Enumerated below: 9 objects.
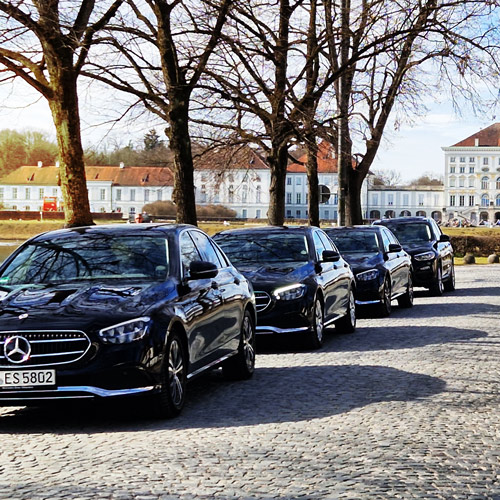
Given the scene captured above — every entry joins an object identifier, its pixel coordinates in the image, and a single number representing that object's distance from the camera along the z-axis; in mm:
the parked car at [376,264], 20438
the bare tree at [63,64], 18875
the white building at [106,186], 174250
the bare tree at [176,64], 21406
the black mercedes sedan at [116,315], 8430
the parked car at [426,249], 27547
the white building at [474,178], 186250
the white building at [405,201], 179125
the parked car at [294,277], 14352
